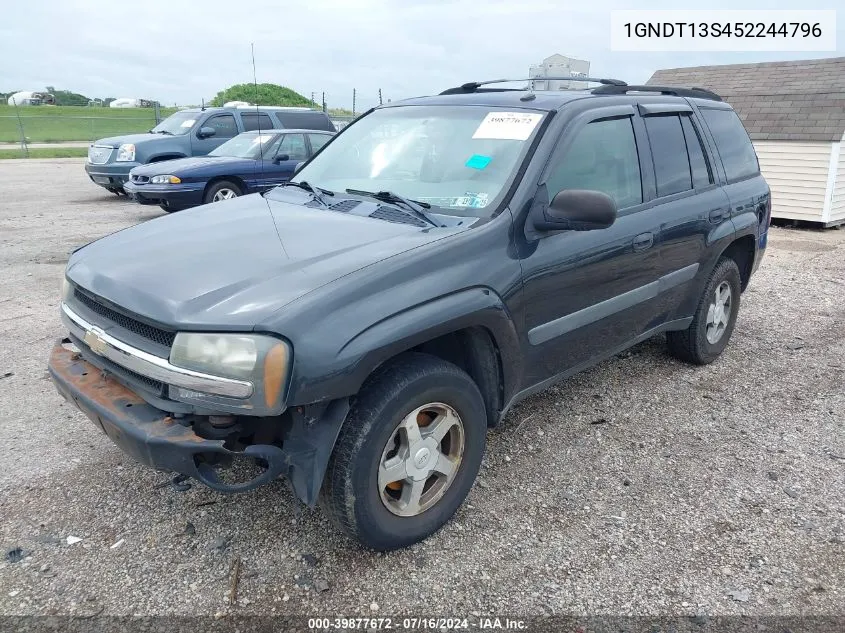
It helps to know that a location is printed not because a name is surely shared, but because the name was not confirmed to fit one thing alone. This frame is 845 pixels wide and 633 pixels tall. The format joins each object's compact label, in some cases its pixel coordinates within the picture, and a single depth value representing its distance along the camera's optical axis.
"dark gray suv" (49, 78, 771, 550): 2.30
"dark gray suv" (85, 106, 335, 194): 12.09
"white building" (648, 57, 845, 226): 10.99
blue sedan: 9.56
